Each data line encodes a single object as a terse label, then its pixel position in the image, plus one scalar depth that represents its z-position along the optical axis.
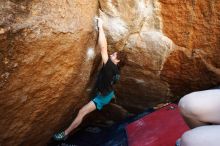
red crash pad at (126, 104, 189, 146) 3.31
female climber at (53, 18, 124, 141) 3.75
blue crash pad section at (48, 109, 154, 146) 3.87
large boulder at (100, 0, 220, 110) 3.74
